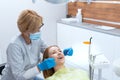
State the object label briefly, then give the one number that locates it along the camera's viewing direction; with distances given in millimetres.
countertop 2186
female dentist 1470
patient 1465
